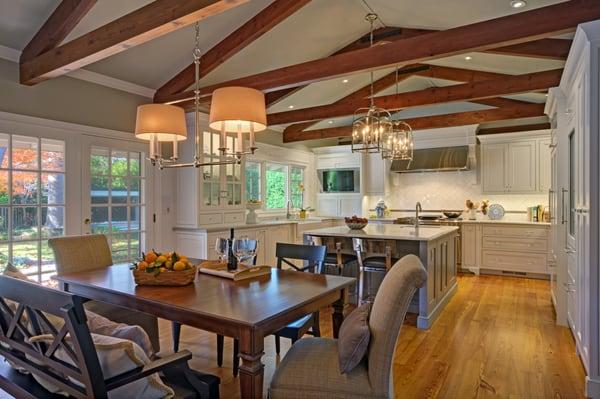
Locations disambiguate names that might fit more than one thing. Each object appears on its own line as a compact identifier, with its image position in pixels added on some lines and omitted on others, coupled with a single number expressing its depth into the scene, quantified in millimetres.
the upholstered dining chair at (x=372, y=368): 1681
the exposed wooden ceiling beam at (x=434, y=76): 5423
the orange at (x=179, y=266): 2193
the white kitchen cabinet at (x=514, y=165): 6066
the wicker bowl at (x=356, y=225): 4465
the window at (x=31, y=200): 3510
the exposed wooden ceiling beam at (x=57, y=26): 3117
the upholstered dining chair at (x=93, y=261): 2611
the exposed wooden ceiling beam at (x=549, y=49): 3572
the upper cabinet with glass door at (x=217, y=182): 5129
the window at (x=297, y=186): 7676
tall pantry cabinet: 2441
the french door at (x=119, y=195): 4223
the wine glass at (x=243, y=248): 2475
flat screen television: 7684
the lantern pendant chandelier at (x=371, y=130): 3809
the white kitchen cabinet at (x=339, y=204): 7676
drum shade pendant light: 2195
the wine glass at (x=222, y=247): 2568
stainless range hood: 6652
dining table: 1547
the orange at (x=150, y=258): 2266
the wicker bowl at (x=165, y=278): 2182
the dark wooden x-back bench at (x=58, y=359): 1250
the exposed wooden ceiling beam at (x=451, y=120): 5418
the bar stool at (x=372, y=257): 3867
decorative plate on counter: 6508
